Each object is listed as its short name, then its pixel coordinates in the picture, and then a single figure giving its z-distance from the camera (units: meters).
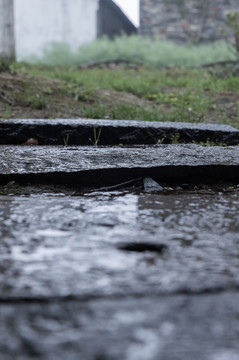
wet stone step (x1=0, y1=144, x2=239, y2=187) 3.37
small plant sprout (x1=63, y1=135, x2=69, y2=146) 5.08
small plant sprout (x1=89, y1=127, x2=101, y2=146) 5.13
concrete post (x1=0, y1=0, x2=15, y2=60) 15.43
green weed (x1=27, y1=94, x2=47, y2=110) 8.35
